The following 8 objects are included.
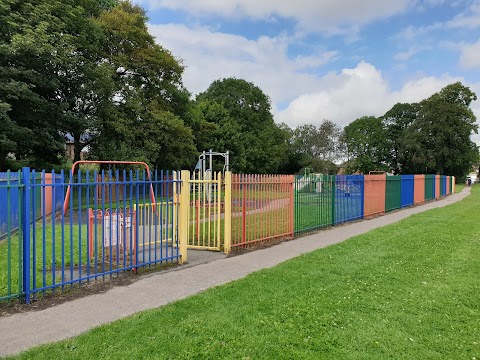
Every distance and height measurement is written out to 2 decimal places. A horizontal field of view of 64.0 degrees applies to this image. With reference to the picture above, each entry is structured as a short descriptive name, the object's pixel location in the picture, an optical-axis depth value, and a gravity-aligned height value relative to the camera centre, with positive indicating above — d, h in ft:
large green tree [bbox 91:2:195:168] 81.66 +16.49
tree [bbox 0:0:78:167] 60.34 +17.26
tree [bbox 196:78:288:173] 159.33 +21.94
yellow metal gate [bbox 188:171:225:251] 27.63 -2.94
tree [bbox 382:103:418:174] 221.66 +24.39
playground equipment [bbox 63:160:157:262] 19.25 -2.78
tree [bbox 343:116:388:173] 219.20 +15.39
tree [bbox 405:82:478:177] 191.93 +17.83
